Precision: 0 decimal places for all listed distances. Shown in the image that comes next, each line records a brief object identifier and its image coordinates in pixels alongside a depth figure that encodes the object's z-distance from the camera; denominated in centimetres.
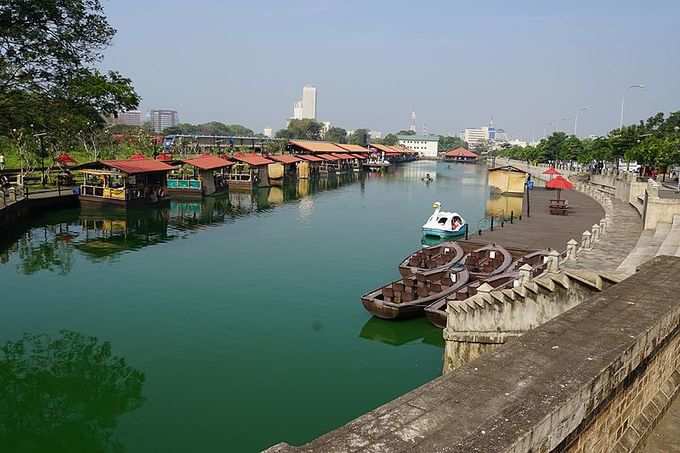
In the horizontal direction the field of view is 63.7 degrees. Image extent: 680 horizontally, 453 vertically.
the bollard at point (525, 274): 1396
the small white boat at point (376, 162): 10486
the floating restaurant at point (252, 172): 5984
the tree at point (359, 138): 17088
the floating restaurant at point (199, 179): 5108
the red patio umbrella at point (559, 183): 3941
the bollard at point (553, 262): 1439
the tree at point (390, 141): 19132
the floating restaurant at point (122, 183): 4031
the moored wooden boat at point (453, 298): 1677
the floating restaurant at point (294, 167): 7495
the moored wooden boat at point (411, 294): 1747
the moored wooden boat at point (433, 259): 2129
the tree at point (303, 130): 14900
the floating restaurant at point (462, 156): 16100
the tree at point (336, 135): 16538
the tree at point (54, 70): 1444
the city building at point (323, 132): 16788
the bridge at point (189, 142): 8134
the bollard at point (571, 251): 1819
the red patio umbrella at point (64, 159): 4884
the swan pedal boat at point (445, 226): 3281
